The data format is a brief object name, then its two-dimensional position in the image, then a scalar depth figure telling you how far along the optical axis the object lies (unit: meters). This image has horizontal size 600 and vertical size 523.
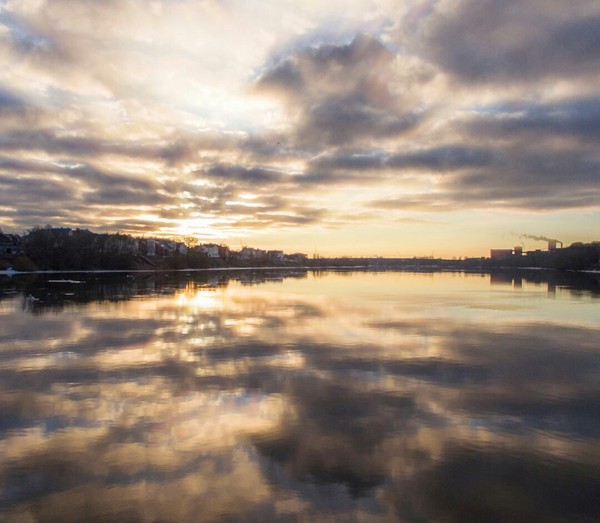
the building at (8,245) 144.62
